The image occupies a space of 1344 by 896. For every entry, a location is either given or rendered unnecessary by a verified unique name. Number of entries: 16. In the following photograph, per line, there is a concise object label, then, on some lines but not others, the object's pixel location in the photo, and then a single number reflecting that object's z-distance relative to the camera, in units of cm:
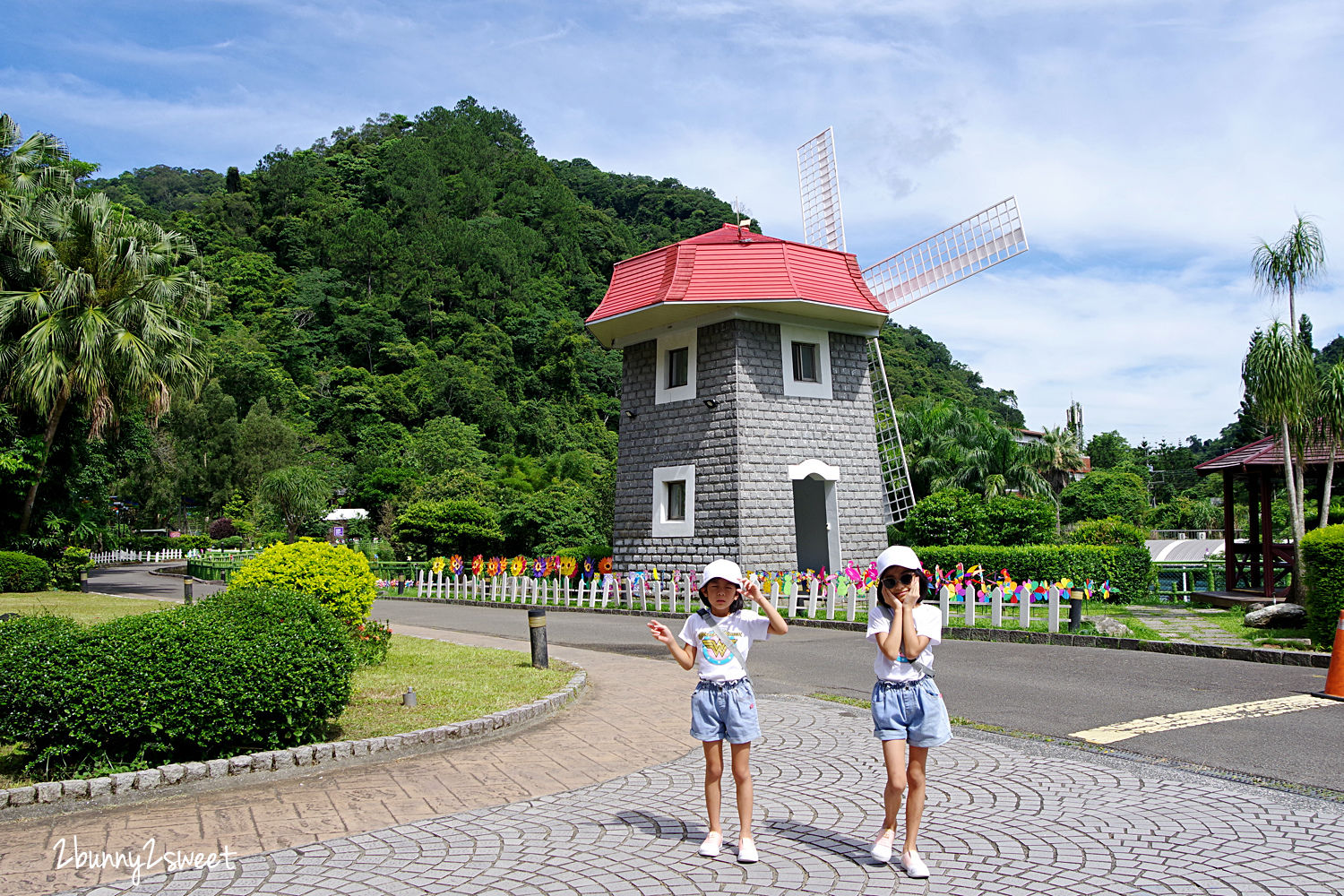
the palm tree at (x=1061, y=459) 4656
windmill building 2292
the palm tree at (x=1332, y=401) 1586
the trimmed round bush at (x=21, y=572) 2386
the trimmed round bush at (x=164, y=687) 614
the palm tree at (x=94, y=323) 2389
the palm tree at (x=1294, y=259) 1617
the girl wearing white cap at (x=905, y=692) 465
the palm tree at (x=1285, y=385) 1584
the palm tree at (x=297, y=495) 4366
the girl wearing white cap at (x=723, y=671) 485
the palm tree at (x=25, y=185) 2439
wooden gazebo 1838
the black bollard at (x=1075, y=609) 1470
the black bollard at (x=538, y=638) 1166
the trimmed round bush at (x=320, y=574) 1106
